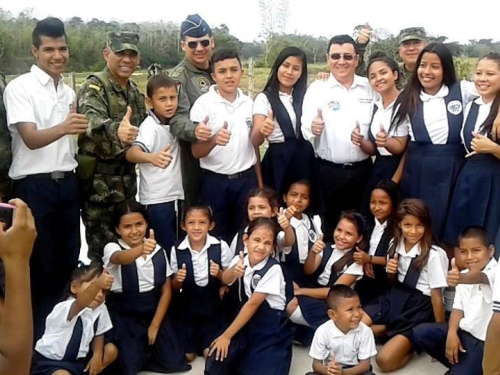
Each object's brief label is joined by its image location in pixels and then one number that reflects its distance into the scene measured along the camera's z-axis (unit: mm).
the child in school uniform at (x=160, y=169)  3816
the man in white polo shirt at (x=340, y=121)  4000
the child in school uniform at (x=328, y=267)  3596
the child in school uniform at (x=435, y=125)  3668
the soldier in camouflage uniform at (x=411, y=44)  4242
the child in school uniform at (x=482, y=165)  3502
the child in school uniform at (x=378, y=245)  3699
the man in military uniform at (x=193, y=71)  4129
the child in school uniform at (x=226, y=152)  3879
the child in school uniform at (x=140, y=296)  3404
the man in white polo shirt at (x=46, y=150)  3465
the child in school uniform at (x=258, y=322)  3260
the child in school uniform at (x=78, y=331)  3055
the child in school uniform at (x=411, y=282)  3447
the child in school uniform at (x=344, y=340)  3127
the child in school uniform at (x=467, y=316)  3043
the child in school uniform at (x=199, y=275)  3586
